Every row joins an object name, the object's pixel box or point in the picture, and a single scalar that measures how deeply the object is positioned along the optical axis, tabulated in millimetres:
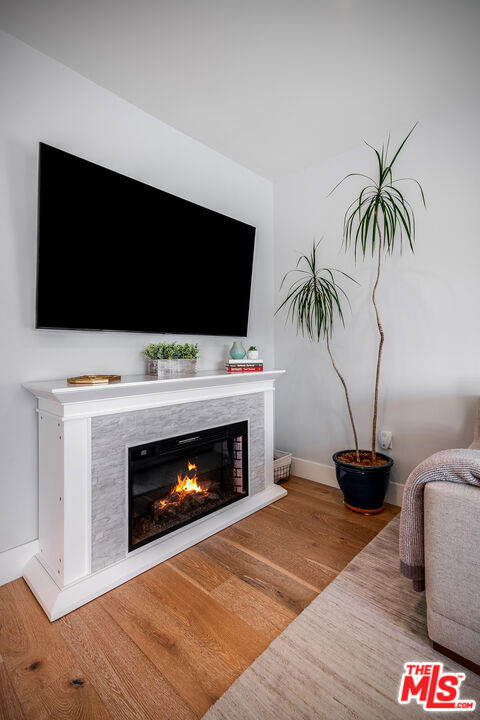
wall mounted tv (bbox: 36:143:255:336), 1591
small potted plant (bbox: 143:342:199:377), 1881
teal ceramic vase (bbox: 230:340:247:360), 2379
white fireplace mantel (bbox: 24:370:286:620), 1401
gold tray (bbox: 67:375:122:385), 1487
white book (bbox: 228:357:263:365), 2266
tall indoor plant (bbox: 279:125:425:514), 2107
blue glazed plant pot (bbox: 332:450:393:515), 2102
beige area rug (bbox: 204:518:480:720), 979
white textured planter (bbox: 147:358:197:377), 1879
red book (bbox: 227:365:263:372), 2242
